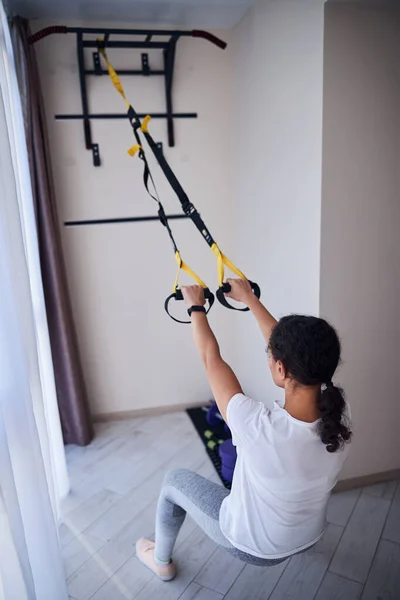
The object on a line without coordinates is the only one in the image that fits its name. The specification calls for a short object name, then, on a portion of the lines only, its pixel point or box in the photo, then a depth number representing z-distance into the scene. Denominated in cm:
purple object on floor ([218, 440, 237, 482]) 211
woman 105
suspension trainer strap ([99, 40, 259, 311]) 144
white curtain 117
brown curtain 214
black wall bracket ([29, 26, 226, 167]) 220
